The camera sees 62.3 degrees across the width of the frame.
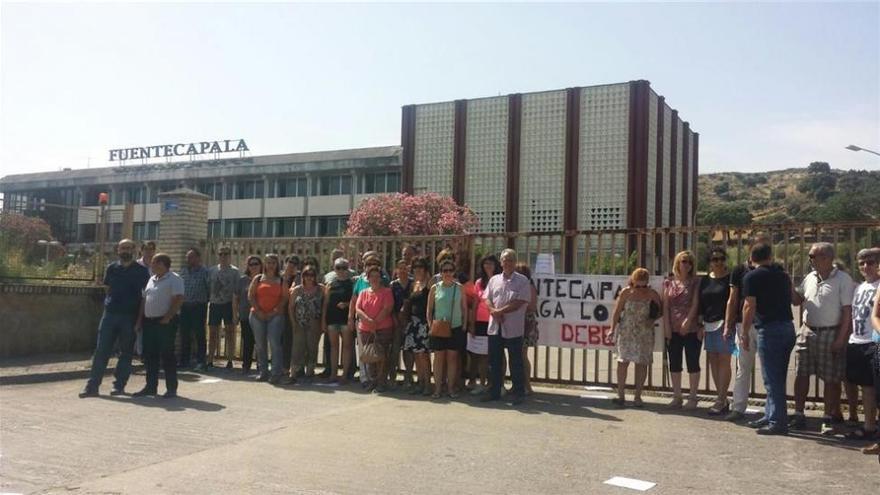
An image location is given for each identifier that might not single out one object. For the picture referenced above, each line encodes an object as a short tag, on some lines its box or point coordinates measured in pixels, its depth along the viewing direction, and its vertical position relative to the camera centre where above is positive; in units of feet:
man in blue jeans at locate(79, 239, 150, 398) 31.07 -1.66
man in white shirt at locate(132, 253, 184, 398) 30.63 -2.20
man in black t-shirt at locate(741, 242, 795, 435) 23.77 -1.21
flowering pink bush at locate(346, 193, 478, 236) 106.73 +8.67
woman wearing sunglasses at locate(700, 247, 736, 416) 26.37 -1.37
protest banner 30.53 -1.19
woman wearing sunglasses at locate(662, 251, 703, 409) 27.02 -1.41
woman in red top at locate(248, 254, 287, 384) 34.32 -1.72
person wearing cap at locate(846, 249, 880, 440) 22.57 -1.70
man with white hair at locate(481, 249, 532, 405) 28.73 -1.63
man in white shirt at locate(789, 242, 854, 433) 23.75 -1.40
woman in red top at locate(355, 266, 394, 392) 31.30 -1.79
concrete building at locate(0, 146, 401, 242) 160.15 +20.31
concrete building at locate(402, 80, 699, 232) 130.31 +23.60
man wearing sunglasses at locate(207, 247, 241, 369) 37.35 -1.33
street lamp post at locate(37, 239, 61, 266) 45.50 +1.37
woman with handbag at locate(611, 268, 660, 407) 28.14 -1.70
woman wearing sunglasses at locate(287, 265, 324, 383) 34.12 -1.93
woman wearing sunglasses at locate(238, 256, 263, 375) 36.78 -1.98
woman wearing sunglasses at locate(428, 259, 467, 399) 29.73 -1.83
